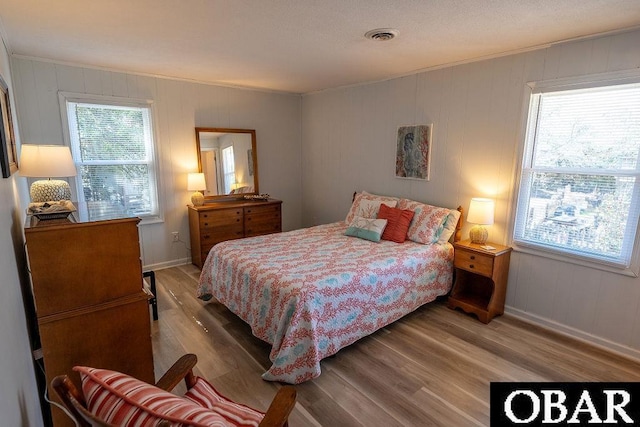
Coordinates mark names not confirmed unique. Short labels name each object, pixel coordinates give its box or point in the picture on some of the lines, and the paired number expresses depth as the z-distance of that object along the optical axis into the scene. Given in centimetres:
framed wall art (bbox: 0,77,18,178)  153
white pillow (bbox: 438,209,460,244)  339
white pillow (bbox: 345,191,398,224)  388
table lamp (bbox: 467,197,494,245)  302
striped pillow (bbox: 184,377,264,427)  128
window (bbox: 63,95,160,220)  366
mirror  449
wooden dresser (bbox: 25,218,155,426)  142
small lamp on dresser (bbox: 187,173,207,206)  425
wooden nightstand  297
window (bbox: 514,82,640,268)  245
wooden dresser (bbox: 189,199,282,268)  421
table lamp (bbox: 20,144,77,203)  204
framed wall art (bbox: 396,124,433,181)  371
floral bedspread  224
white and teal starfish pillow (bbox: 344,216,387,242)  349
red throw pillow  347
